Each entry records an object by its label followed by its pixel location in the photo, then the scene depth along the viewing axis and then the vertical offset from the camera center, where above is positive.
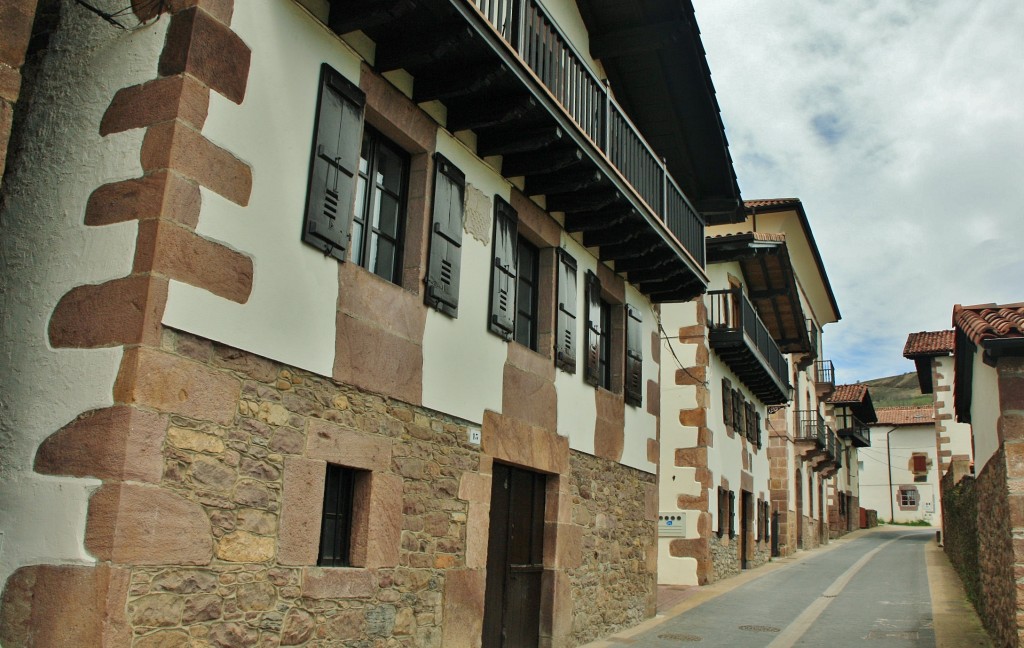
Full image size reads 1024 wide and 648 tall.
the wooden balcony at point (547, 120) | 6.46 +3.20
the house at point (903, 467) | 51.94 +3.16
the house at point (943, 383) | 28.12 +4.48
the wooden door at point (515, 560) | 8.29 -0.56
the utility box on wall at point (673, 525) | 16.77 -0.29
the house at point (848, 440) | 39.62 +3.67
